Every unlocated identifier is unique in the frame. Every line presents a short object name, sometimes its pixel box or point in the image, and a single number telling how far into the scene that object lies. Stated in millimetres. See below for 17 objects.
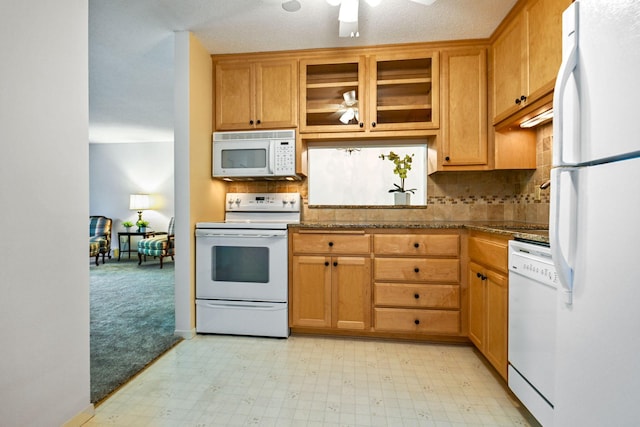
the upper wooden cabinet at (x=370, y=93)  2557
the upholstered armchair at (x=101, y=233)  5539
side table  5750
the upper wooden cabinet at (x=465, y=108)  2477
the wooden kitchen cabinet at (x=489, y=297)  1688
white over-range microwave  2600
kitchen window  2885
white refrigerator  733
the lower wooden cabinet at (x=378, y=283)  2260
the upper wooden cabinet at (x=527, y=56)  1619
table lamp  6018
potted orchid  2805
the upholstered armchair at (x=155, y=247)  5172
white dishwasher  1272
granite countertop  1440
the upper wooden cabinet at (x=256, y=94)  2645
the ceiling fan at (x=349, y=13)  1800
